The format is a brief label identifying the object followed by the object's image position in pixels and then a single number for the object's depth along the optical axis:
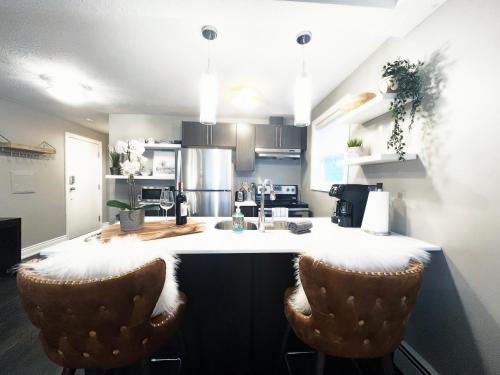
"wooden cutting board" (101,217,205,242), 1.27
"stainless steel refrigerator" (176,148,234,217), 3.28
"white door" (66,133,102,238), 4.21
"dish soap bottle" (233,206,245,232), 1.43
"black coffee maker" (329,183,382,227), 1.64
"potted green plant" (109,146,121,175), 3.49
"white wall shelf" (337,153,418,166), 1.38
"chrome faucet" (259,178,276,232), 1.46
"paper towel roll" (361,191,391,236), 1.42
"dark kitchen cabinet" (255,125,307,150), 3.54
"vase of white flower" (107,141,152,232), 1.36
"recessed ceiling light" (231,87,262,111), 2.67
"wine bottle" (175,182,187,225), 1.57
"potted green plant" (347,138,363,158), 1.85
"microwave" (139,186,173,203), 3.67
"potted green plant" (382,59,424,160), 1.31
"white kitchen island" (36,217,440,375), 1.32
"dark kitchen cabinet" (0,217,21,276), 2.62
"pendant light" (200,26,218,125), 1.44
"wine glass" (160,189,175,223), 1.55
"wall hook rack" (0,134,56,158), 3.02
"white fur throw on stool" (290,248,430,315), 0.78
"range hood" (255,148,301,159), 3.55
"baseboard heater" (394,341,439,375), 1.27
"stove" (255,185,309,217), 3.37
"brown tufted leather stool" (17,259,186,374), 0.69
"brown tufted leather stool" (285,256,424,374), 0.75
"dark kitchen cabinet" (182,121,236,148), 3.46
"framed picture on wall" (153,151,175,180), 3.68
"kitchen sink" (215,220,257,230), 1.67
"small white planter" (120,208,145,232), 1.40
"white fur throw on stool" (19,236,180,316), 0.72
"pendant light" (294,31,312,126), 1.42
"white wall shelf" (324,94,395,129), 1.39
